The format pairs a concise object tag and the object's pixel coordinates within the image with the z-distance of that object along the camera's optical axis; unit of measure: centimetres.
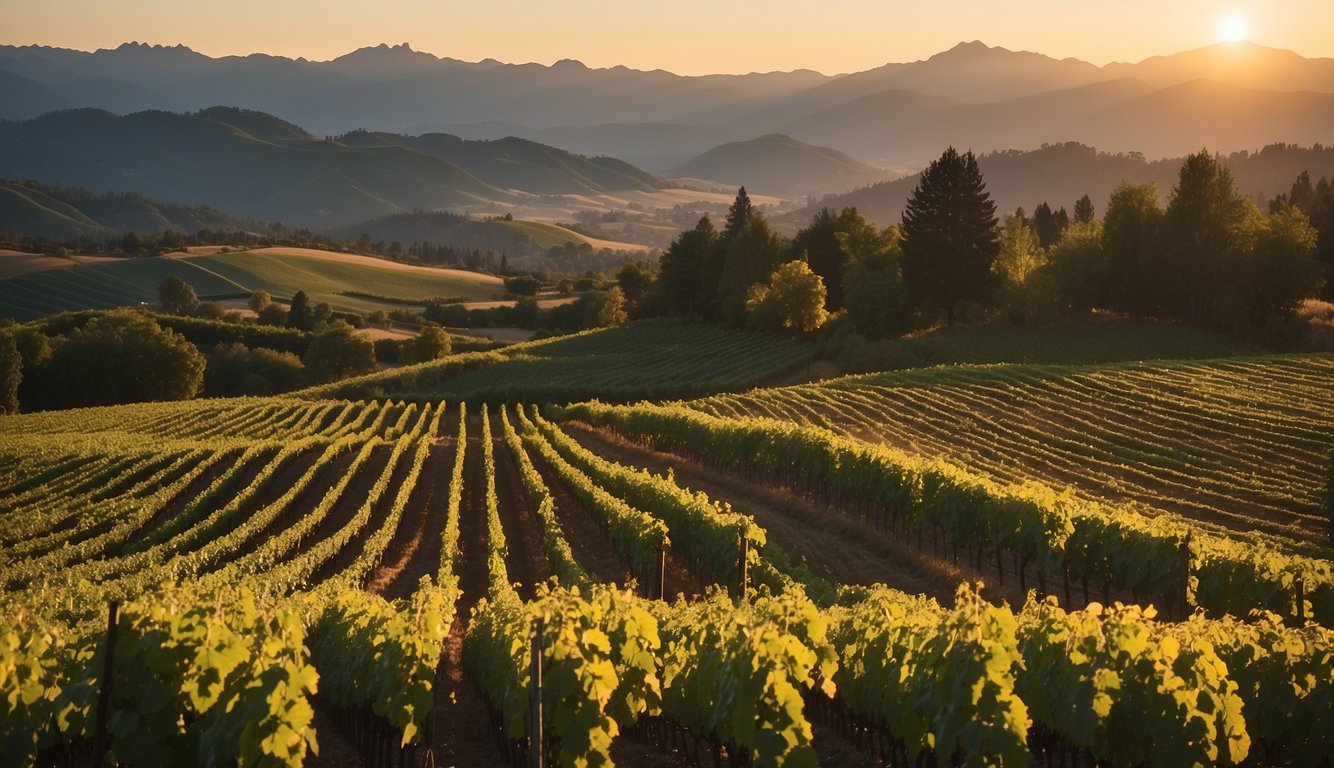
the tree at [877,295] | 7088
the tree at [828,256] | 8644
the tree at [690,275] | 9544
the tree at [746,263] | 8800
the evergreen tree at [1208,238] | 6206
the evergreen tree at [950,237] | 7025
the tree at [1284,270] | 6038
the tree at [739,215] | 10075
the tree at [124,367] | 7994
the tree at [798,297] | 7525
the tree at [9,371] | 7506
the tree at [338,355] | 8875
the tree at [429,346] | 9288
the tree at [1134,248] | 6500
